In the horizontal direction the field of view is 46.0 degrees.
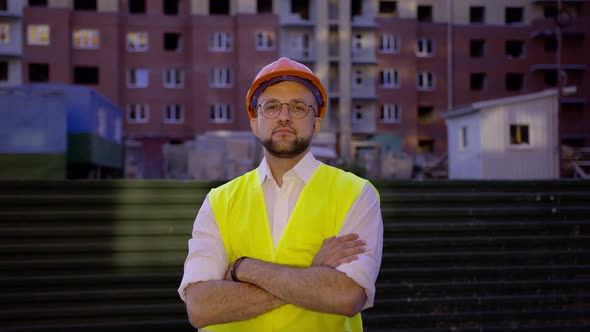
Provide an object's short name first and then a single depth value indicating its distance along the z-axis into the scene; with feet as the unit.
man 9.33
